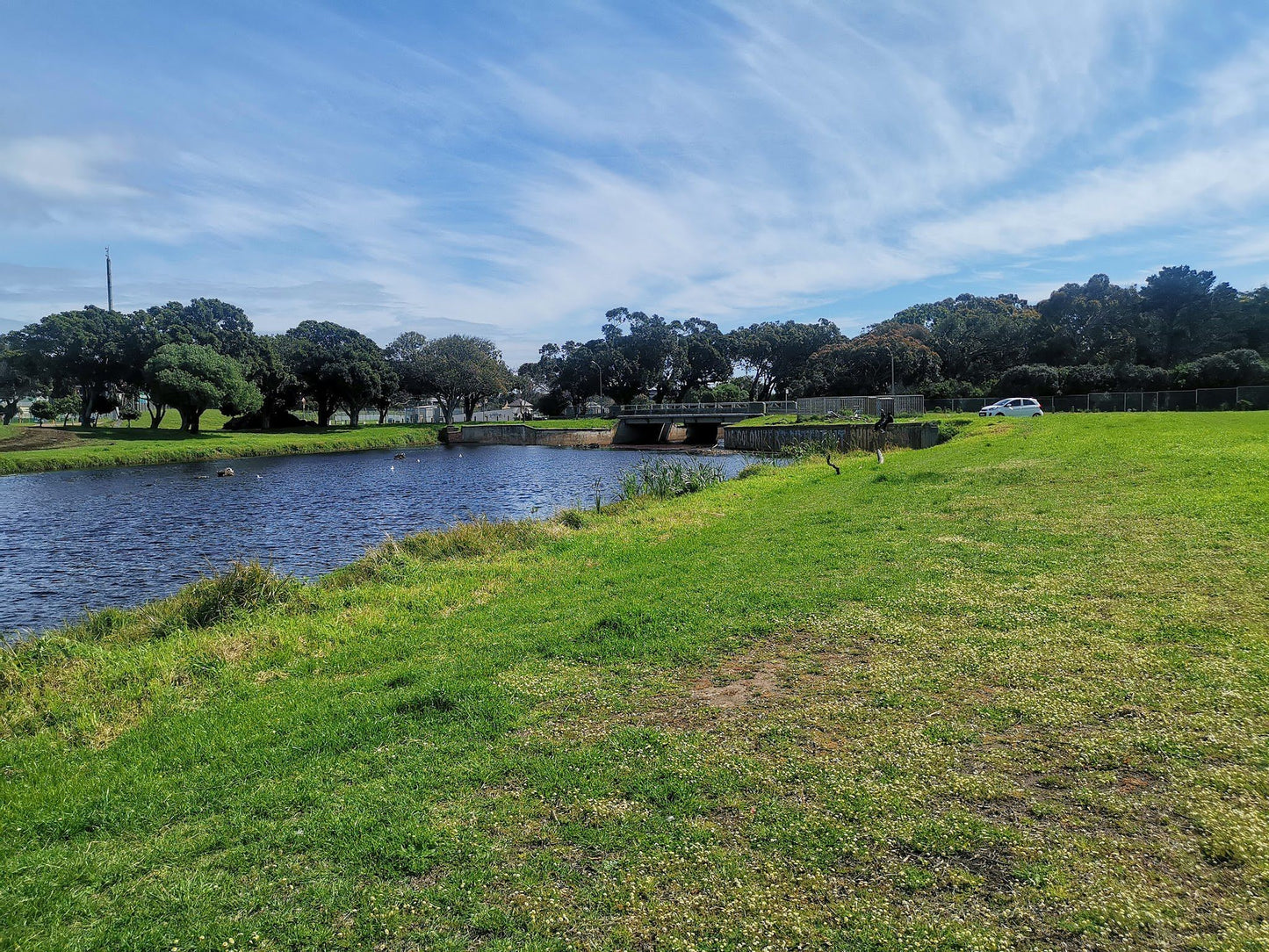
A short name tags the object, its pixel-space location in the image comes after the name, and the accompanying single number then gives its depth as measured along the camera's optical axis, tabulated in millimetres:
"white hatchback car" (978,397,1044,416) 53406
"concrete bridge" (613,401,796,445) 83625
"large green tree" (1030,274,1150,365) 74000
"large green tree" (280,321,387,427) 88250
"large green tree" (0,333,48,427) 70250
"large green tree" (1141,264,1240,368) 70438
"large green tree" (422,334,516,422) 100938
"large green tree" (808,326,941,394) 82750
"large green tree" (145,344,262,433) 66688
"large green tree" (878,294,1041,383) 83062
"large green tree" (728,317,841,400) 109312
